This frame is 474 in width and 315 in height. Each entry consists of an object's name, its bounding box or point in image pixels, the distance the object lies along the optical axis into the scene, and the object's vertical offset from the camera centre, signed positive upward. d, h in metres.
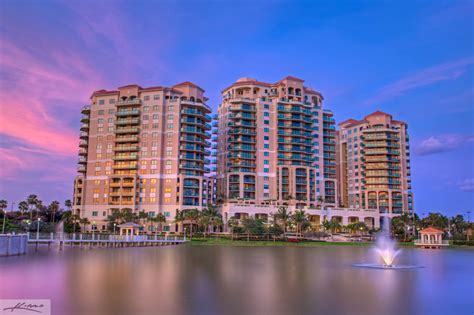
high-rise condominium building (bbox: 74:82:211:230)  127.81 +18.45
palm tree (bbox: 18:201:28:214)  128.62 +3.40
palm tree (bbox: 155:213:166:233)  117.69 +0.21
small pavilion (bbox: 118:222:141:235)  91.31 -1.51
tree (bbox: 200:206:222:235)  109.38 +0.56
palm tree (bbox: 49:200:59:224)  134.20 +2.86
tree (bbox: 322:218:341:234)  118.38 -1.07
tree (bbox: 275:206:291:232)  112.50 +0.81
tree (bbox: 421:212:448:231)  124.44 +0.31
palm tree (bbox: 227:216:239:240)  108.12 -0.79
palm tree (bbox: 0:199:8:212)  121.94 +3.43
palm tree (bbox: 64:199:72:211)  140.00 +4.49
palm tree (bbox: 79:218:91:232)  122.38 -0.84
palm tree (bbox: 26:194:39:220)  128.62 +4.83
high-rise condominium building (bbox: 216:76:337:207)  139.25 +22.55
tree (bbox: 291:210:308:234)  111.38 +0.36
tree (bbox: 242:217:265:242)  103.56 -1.38
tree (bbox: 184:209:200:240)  113.12 +1.04
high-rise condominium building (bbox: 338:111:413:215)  157.75 +19.66
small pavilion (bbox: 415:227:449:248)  101.04 -3.84
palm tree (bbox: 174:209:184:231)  115.56 +0.52
